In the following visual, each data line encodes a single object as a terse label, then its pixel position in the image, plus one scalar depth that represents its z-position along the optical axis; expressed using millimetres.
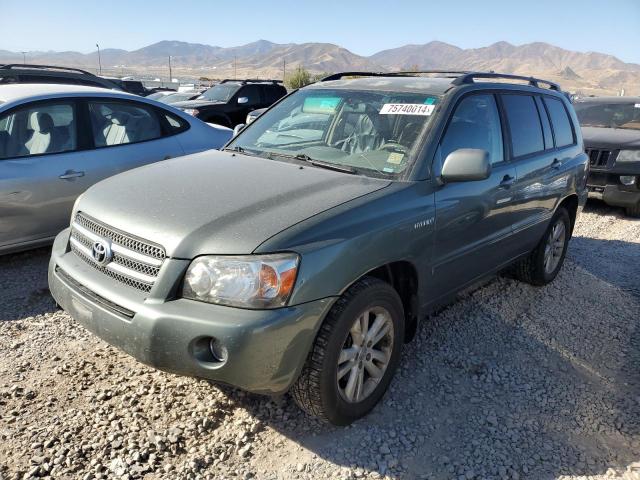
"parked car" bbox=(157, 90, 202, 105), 15828
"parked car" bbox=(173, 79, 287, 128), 12641
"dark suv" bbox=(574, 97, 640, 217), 7715
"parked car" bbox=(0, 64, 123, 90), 7559
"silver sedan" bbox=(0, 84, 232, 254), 4527
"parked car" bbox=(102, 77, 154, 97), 19162
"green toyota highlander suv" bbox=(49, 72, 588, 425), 2387
